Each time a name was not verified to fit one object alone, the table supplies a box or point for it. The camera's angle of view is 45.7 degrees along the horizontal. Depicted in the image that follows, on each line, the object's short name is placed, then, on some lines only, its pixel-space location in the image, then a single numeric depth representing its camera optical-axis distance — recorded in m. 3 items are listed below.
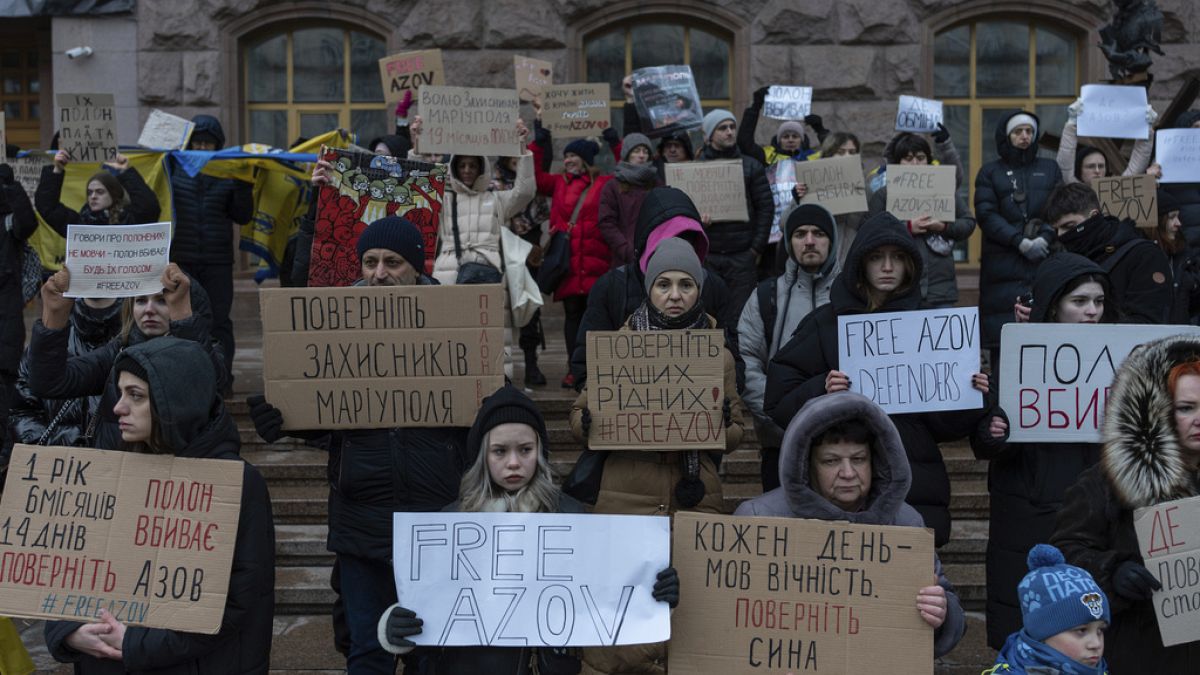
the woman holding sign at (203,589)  3.77
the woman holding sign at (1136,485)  3.81
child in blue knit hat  3.48
